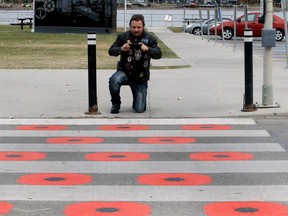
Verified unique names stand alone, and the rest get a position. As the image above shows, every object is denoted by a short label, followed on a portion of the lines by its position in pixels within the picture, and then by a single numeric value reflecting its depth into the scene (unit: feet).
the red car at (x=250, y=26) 131.85
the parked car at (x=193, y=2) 259.02
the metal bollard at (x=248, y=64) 39.93
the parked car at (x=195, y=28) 156.56
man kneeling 39.24
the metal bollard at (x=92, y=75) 39.01
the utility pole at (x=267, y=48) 40.65
